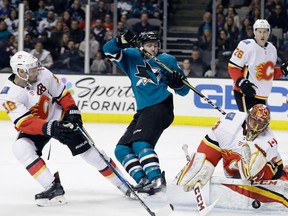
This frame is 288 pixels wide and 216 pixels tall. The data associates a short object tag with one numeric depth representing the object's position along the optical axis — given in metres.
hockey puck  4.75
